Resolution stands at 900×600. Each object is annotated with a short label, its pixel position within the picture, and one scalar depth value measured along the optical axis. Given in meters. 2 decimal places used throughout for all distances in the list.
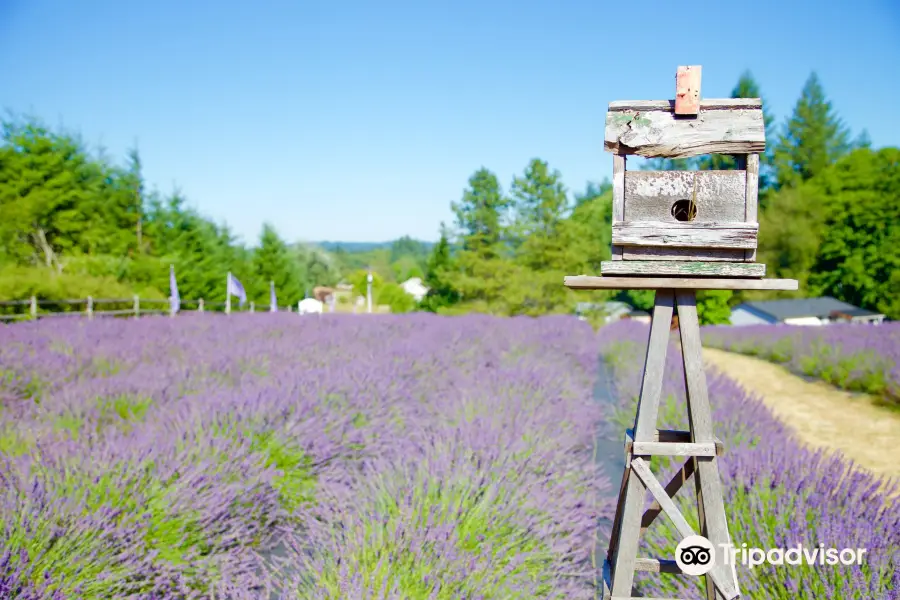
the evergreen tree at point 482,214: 29.70
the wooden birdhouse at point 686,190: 1.82
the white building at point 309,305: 33.56
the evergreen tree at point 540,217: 25.28
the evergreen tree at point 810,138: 40.69
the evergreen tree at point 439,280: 35.78
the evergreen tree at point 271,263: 36.12
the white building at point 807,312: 30.33
